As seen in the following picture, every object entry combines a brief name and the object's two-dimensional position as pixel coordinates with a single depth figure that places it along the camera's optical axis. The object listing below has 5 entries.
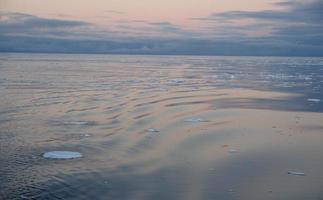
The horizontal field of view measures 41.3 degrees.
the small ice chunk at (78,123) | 11.39
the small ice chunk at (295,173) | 7.17
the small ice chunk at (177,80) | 26.34
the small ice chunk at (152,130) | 10.70
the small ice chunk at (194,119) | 12.55
